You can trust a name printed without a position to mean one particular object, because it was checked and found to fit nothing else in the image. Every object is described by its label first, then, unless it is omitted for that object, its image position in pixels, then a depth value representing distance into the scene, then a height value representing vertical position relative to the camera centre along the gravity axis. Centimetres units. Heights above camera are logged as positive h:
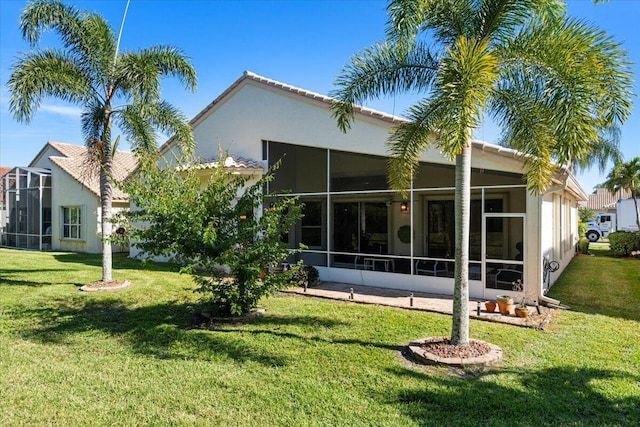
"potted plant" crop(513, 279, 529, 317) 940 -204
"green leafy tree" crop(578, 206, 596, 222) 5034 +92
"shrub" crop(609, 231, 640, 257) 2277 -124
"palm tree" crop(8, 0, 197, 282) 1180 +445
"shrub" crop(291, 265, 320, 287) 1278 -182
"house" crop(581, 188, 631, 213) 5740 +311
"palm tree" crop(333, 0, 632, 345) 610 +241
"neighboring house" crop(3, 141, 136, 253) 2357 +96
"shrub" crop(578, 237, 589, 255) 2580 -162
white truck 3562 +13
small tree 862 -29
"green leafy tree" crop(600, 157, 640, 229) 2928 +341
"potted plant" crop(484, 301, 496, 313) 994 -214
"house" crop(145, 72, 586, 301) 1138 +88
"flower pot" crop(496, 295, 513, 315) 964 -202
